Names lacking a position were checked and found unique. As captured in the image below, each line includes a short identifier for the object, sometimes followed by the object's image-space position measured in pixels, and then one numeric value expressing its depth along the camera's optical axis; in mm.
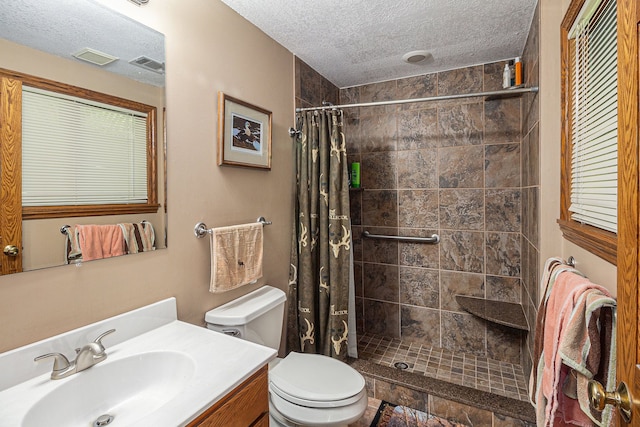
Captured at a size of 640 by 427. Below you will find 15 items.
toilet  1344
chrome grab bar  2516
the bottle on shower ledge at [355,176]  2582
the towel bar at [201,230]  1473
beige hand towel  1499
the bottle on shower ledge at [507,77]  1981
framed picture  1581
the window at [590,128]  898
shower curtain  2070
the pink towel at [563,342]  805
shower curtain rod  1726
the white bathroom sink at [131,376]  817
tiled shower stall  2285
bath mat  1791
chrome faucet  928
